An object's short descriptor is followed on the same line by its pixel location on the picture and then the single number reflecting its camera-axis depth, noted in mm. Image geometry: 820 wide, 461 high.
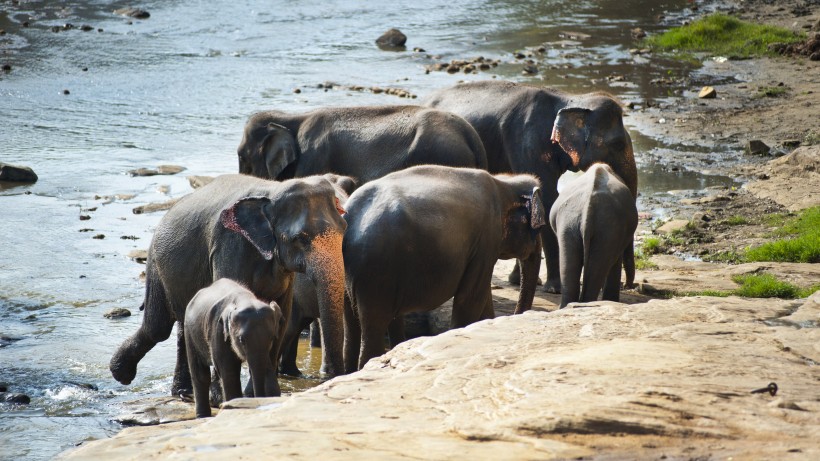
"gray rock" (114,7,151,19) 51875
